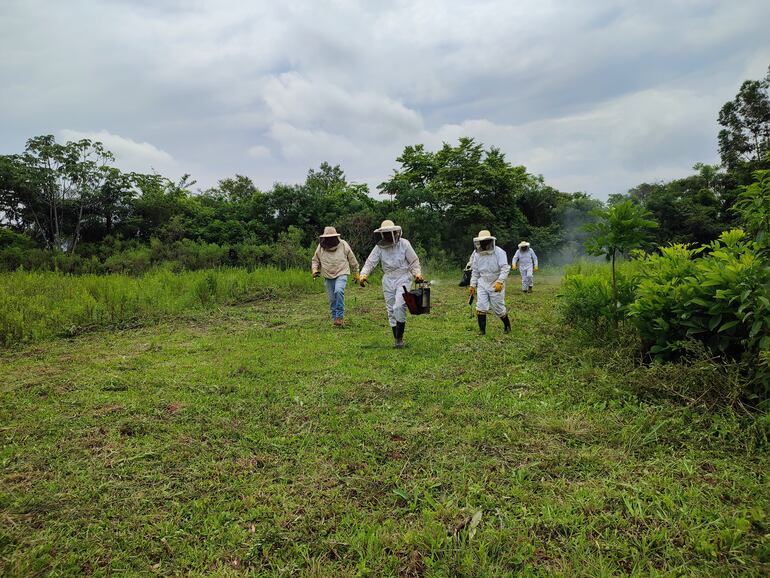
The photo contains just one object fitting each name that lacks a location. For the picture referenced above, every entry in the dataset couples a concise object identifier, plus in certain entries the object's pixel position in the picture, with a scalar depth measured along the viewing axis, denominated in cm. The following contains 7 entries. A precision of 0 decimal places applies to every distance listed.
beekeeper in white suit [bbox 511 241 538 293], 1376
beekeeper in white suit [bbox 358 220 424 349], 689
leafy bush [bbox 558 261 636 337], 513
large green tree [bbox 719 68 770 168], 2594
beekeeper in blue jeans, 845
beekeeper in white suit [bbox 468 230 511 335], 735
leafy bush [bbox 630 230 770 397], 335
